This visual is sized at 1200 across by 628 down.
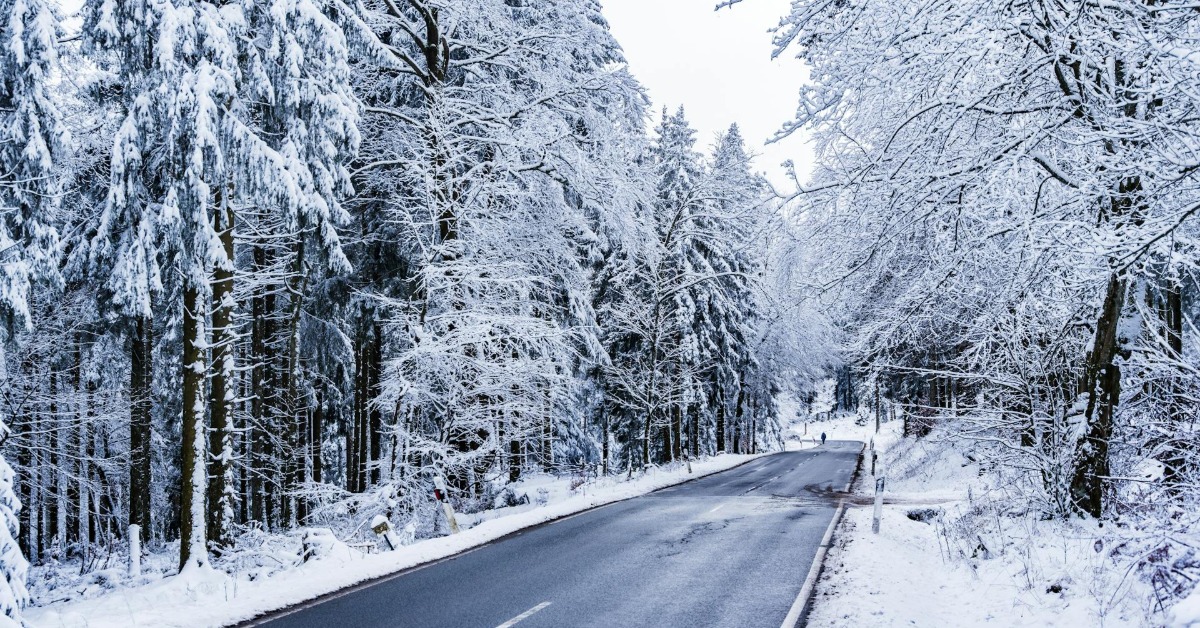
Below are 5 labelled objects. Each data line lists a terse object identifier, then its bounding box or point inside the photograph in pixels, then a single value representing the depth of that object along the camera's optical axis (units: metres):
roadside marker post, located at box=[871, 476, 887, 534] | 12.31
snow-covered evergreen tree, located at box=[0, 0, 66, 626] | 10.43
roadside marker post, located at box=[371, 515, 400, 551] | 11.21
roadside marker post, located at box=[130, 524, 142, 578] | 13.88
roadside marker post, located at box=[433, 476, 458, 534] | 13.02
